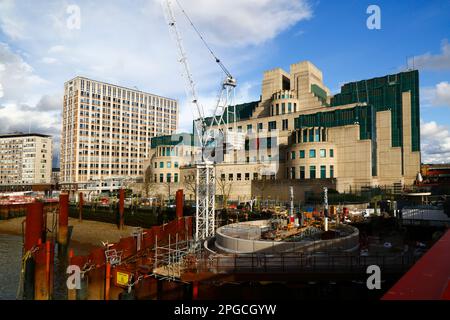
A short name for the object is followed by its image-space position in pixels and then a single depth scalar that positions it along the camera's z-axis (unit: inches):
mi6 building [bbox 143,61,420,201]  2691.9
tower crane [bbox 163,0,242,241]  1374.3
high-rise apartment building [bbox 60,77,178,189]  5718.5
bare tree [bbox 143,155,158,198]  3452.5
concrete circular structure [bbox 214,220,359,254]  916.0
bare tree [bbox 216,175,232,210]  3061.0
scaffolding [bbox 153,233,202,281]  820.0
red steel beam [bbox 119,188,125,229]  2143.8
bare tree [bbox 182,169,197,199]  3245.6
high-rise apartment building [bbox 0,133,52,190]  5974.4
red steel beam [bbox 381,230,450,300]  274.5
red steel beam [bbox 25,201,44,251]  1166.3
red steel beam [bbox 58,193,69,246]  1839.3
